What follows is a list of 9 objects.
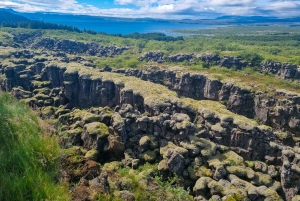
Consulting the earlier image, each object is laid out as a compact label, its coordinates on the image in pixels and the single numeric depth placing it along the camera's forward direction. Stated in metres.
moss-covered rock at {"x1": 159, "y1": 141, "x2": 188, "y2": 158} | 31.09
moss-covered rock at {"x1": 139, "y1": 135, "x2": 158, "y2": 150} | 34.31
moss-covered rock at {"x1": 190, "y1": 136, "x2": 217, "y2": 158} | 31.72
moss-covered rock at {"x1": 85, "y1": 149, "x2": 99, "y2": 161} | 32.81
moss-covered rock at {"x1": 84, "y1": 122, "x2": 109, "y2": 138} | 36.44
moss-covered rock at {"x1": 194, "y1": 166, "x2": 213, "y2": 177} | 28.97
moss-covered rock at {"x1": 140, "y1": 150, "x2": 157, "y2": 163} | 32.44
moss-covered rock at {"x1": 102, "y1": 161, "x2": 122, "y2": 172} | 29.70
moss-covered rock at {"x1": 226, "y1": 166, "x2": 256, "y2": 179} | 29.78
